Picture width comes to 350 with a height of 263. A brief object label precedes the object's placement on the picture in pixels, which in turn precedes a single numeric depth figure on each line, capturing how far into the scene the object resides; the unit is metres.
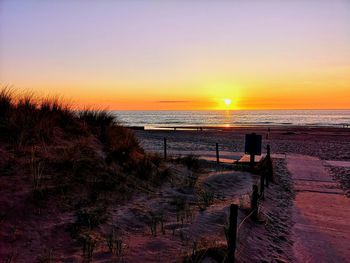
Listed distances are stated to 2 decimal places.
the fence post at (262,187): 8.72
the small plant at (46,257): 4.08
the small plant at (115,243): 4.50
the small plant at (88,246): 4.33
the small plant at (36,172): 6.11
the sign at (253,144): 12.26
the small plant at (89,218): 5.27
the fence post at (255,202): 6.74
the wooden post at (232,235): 4.26
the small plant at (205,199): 7.26
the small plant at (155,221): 5.45
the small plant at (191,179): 9.15
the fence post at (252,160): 12.41
